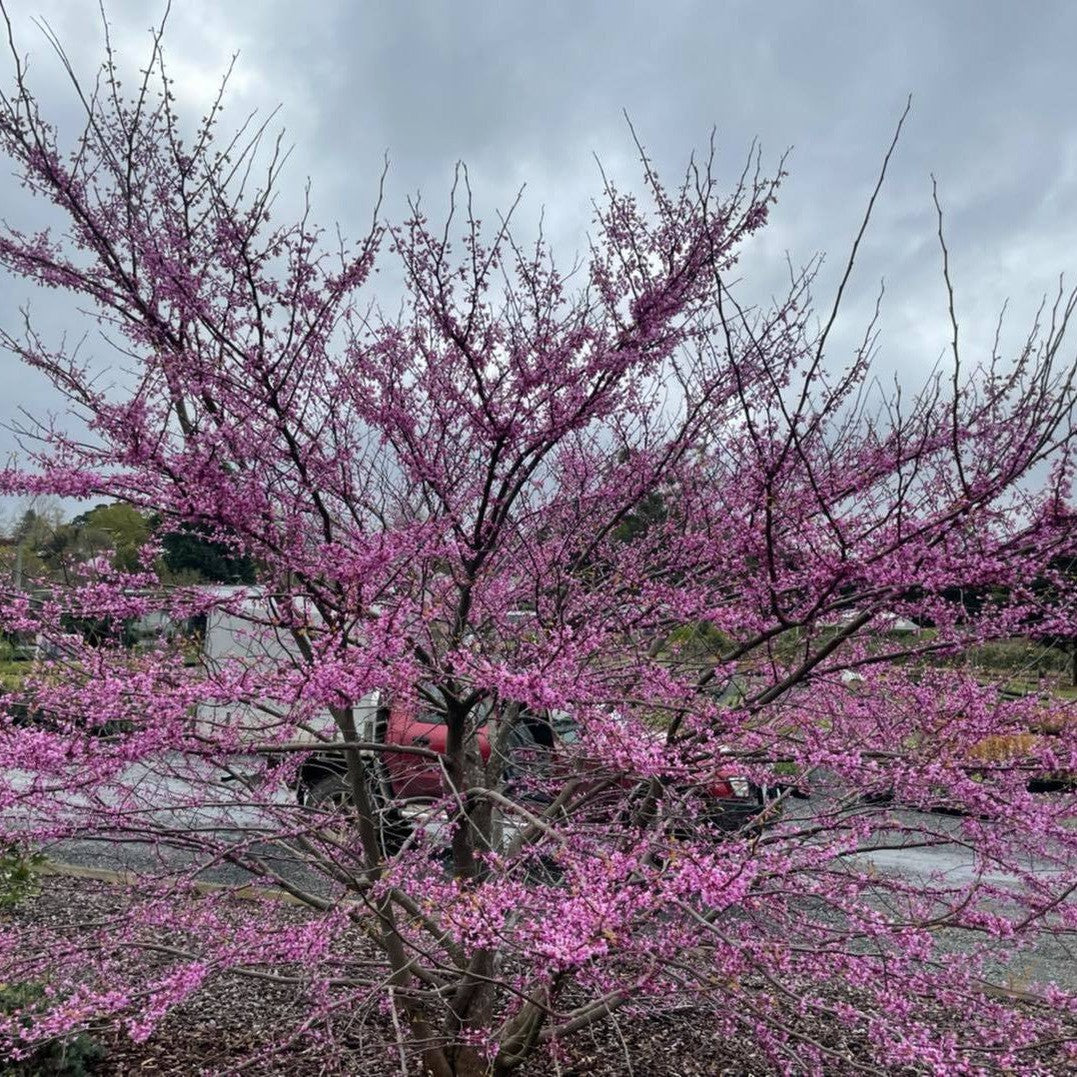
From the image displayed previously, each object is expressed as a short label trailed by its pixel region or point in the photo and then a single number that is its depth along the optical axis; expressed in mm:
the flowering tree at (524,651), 2592
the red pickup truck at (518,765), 3488
